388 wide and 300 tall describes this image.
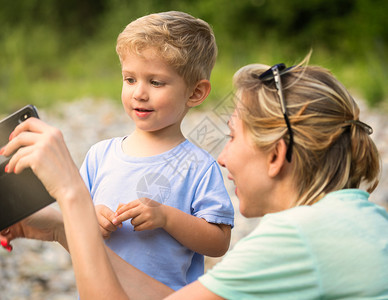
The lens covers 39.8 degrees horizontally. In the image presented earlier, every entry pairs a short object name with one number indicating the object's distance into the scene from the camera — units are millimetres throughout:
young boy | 1771
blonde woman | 1345
